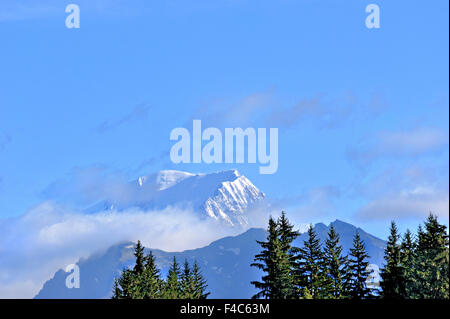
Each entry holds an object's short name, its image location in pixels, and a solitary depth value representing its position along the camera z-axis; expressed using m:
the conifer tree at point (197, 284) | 106.24
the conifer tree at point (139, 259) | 108.43
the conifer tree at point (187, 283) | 104.85
